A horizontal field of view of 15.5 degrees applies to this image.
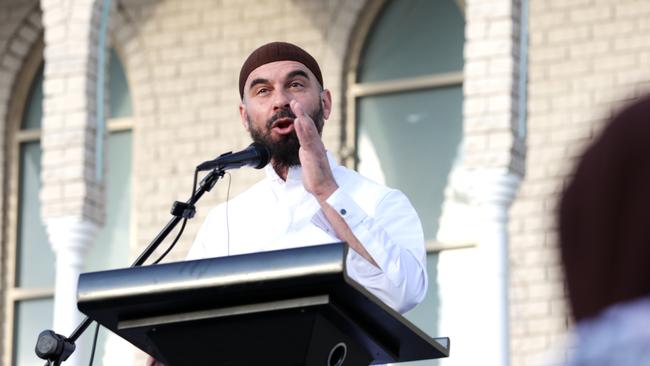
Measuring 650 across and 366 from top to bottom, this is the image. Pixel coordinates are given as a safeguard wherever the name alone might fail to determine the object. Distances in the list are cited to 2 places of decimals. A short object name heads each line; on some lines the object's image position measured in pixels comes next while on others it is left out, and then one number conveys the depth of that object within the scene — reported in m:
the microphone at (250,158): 5.96
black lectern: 4.77
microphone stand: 5.89
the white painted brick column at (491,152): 13.86
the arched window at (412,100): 17.09
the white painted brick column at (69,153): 15.90
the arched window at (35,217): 18.81
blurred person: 2.36
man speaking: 5.71
